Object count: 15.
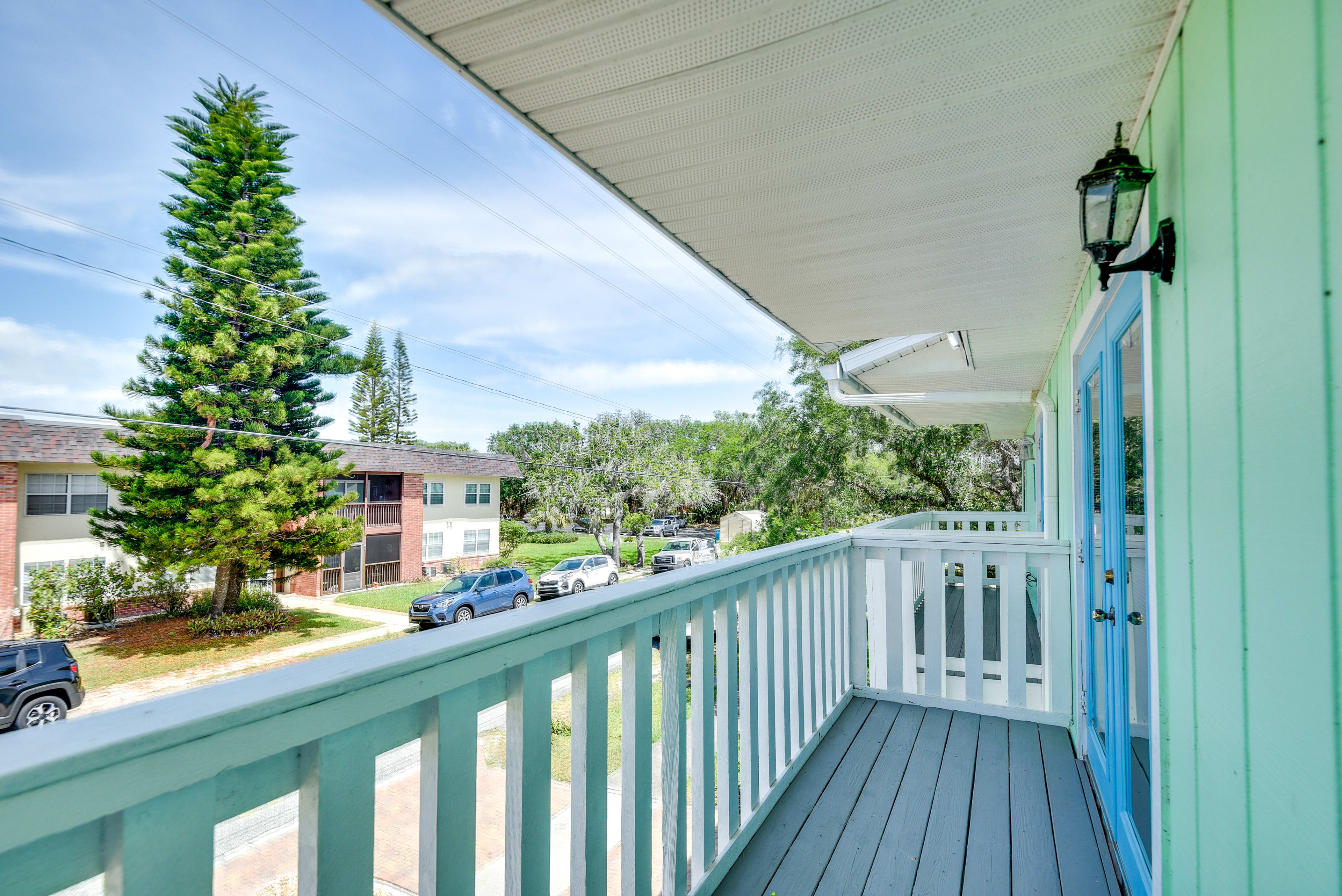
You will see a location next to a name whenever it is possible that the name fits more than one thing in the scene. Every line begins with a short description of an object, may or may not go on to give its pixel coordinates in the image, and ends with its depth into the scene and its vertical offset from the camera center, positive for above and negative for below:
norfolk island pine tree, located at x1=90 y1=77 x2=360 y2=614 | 16.97 +2.34
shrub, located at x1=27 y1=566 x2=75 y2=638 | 15.95 -3.82
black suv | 8.84 -3.33
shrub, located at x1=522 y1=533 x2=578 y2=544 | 32.44 -3.85
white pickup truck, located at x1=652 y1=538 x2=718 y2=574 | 20.68 -3.35
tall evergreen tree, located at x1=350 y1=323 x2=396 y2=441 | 31.94 +3.09
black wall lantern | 1.32 +0.57
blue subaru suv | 16.41 -3.63
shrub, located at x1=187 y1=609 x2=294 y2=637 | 18.75 -4.94
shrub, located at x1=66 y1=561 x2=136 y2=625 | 16.61 -3.51
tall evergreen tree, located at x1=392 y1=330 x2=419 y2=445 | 32.94 +3.88
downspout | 4.20 +0.09
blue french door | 1.68 -0.38
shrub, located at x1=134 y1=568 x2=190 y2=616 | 18.19 -3.92
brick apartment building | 14.71 -1.48
